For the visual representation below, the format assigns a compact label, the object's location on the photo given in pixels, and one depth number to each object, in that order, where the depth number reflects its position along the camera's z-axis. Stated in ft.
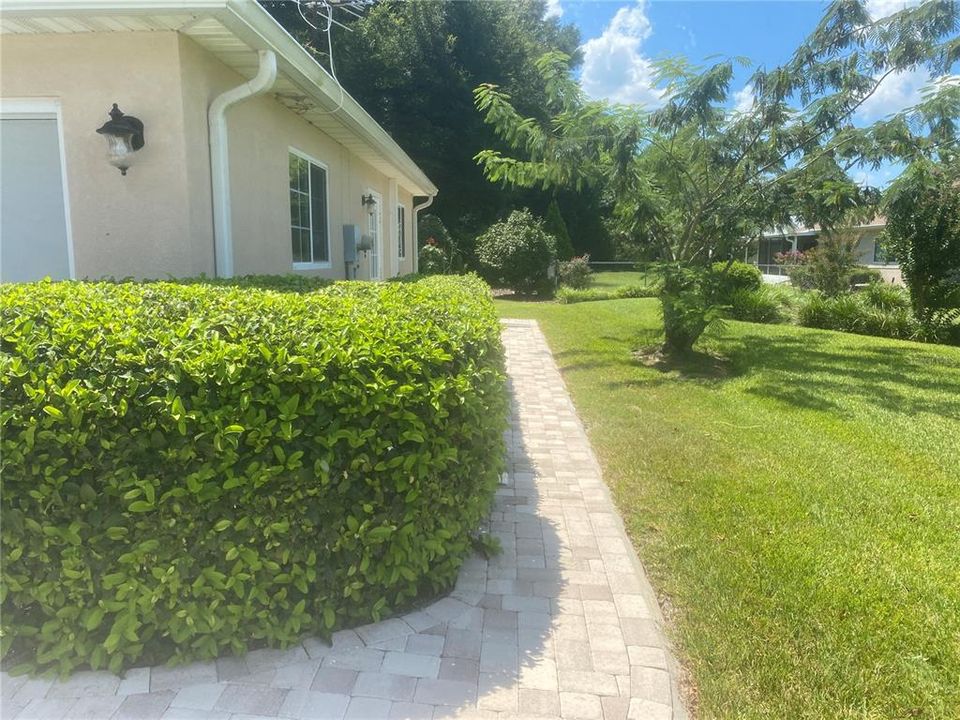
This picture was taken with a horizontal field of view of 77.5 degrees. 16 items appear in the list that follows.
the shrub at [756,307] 46.68
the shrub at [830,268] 54.39
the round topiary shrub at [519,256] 63.82
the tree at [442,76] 77.82
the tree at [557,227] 85.97
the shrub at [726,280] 27.17
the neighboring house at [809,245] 75.82
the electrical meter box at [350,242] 29.04
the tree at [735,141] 25.36
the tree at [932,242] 32.55
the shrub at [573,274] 67.92
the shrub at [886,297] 41.50
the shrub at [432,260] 67.41
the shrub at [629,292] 62.77
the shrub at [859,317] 40.42
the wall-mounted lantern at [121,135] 14.35
